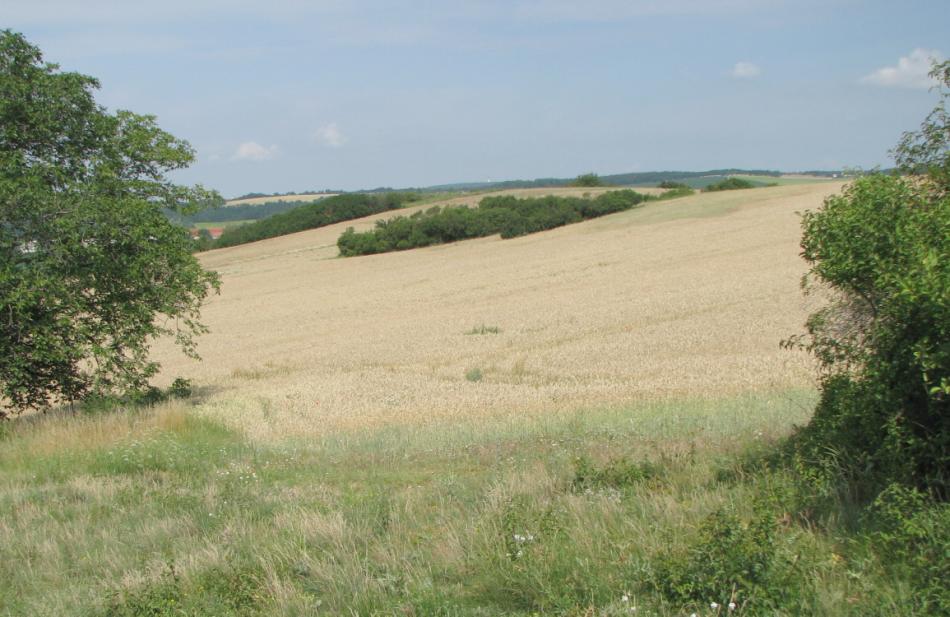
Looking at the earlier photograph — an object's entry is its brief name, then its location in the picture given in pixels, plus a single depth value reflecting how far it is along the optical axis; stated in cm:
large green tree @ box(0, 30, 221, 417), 1286
